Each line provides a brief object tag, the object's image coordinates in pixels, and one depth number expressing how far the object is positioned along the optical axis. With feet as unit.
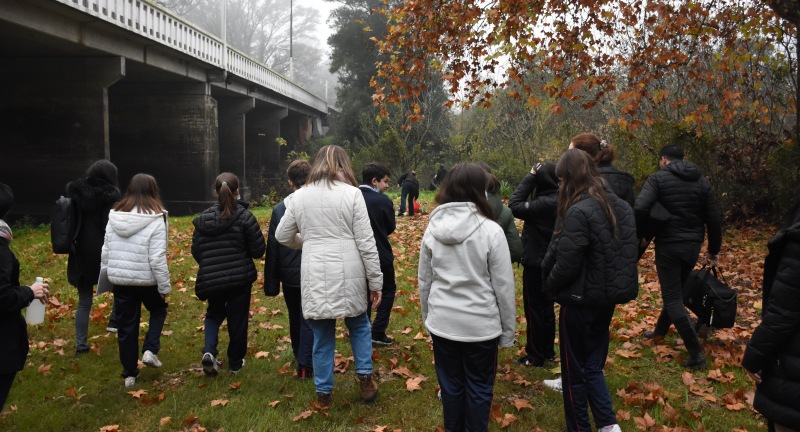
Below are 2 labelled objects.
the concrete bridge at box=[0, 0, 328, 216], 52.39
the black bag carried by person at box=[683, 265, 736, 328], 15.42
